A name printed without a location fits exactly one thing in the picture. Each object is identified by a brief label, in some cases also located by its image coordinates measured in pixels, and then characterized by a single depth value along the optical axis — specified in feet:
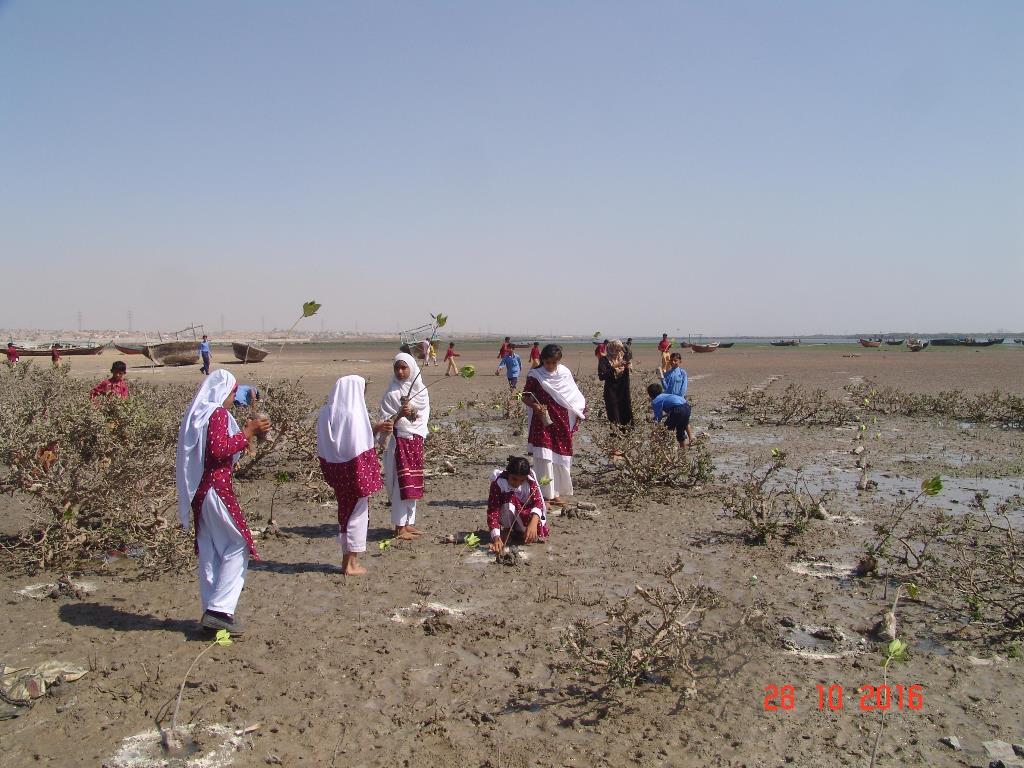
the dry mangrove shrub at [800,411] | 41.27
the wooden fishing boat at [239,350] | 111.60
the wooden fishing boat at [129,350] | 139.16
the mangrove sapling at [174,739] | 9.68
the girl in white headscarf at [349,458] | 16.03
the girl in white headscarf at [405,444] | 19.22
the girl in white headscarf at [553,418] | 21.95
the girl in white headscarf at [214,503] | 13.05
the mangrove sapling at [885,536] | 13.11
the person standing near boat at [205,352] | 81.76
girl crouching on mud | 18.33
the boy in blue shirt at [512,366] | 57.00
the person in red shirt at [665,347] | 47.93
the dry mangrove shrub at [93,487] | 16.51
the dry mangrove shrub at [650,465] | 24.48
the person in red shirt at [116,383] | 24.36
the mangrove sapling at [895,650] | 9.12
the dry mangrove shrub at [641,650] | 10.90
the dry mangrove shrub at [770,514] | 18.94
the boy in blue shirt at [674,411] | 27.22
